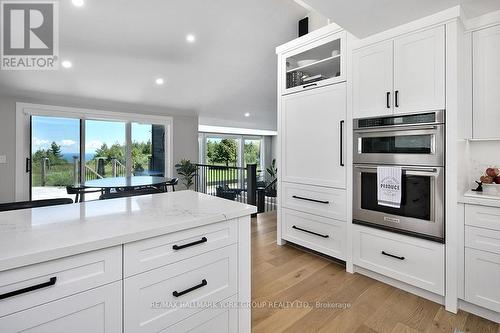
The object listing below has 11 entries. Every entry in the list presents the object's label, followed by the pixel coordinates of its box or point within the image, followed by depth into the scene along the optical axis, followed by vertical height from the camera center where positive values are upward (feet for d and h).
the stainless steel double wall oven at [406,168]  6.20 -0.04
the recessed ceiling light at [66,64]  12.39 +5.17
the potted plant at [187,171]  19.89 -0.33
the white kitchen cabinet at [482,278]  5.54 -2.55
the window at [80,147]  14.46 +1.35
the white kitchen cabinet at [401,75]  6.17 +2.49
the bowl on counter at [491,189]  6.15 -0.56
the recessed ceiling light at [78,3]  9.63 +6.39
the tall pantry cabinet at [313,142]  8.16 +0.87
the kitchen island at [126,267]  2.66 -1.30
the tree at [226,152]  30.14 +1.89
